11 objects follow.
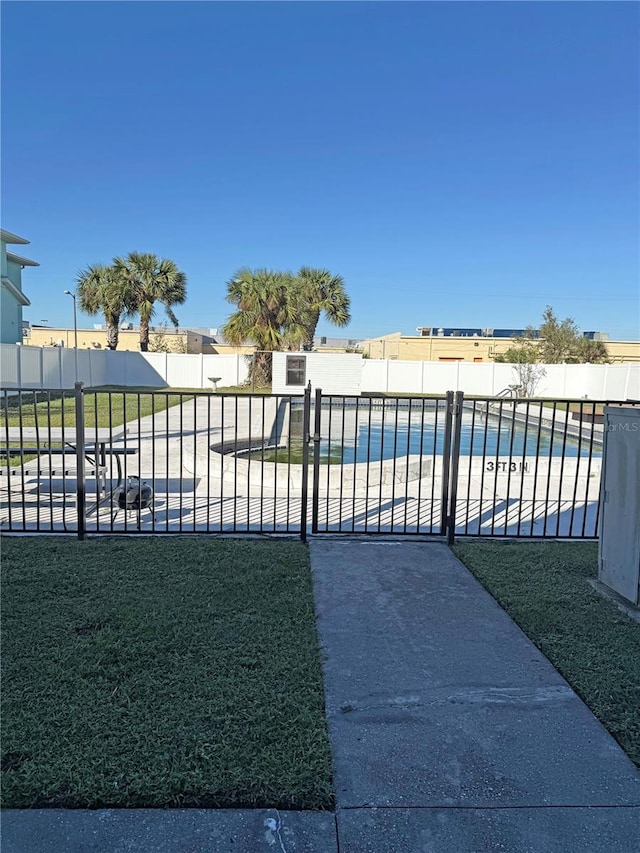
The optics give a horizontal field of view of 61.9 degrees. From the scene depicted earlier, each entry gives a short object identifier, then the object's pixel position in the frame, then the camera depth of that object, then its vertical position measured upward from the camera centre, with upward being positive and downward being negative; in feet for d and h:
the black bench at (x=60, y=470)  18.23 -3.52
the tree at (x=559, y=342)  97.55 +6.96
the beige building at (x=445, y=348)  141.38 +7.99
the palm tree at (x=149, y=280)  80.94 +13.60
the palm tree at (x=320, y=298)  82.58 +11.81
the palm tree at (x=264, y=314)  78.54 +8.61
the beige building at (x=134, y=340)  119.55 +7.36
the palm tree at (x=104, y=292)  78.95 +11.32
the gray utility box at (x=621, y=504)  10.43 -2.48
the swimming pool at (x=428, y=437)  37.58 -4.98
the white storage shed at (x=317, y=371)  69.67 +0.32
